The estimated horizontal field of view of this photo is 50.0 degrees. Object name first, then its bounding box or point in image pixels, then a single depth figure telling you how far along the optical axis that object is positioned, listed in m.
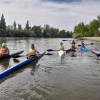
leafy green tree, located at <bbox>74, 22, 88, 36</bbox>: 76.17
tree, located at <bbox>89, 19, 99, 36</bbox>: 65.84
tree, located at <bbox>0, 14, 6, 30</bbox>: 85.62
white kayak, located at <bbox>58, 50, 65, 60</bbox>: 13.40
